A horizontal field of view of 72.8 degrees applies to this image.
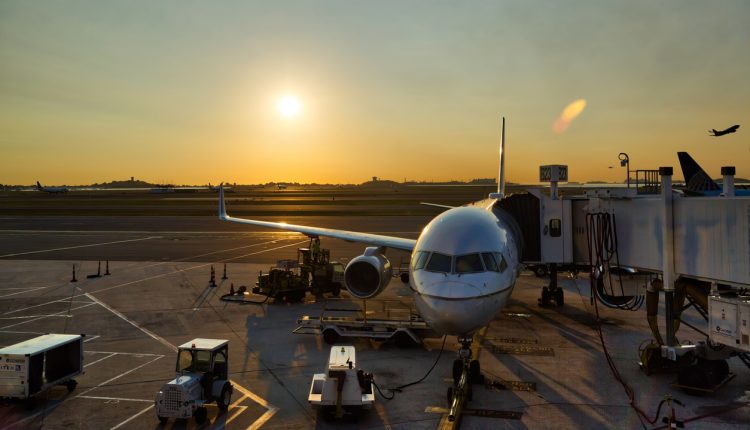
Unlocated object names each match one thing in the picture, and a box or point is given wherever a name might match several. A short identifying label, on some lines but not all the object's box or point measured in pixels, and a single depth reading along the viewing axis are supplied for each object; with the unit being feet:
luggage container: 39.65
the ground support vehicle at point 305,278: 79.61
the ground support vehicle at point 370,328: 55.52
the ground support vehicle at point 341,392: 37.40
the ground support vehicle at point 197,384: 36.45
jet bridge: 37.83
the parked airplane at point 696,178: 83.61
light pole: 59.22
